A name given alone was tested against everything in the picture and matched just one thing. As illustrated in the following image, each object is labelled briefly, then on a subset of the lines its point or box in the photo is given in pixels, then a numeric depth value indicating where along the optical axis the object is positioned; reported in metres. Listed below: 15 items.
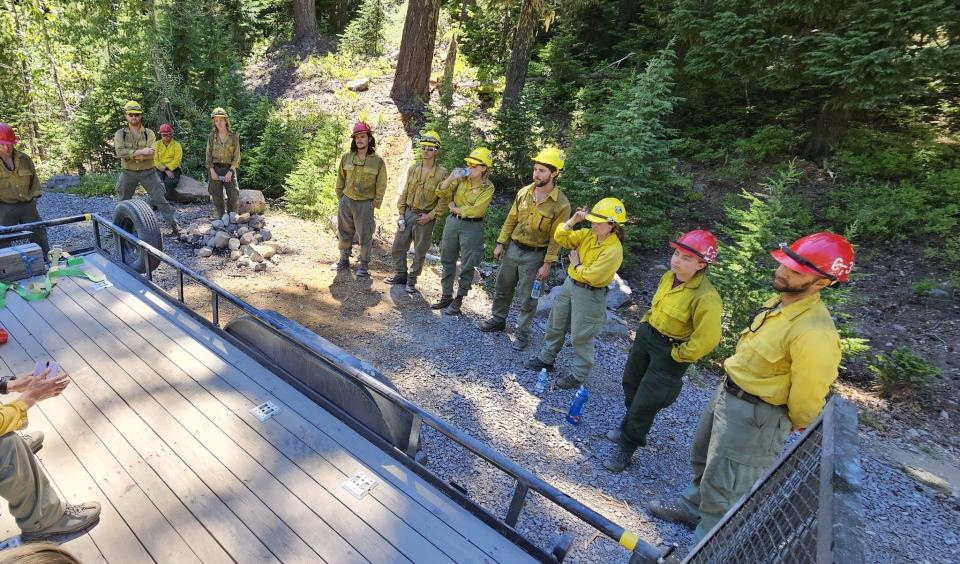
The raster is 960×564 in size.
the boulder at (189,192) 11.29
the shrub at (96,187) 12.55
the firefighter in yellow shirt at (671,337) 3.91
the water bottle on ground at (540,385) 5.62
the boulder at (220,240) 8.56
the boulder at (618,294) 8.41
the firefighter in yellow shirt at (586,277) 4.95
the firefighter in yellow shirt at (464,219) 6.67
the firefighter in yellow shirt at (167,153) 9.59
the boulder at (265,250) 8.34
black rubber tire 6.21
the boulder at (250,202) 9.88
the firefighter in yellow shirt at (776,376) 2.90
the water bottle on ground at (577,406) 5.01
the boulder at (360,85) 16.14
